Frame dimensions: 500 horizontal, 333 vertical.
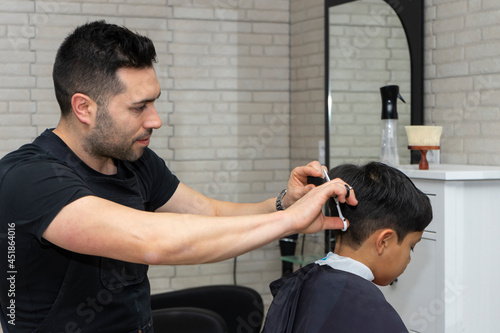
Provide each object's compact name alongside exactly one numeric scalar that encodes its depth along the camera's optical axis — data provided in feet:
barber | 4.67
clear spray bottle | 10.50
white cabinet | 8.78
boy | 5.94
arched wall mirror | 11.39
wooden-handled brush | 9.78
